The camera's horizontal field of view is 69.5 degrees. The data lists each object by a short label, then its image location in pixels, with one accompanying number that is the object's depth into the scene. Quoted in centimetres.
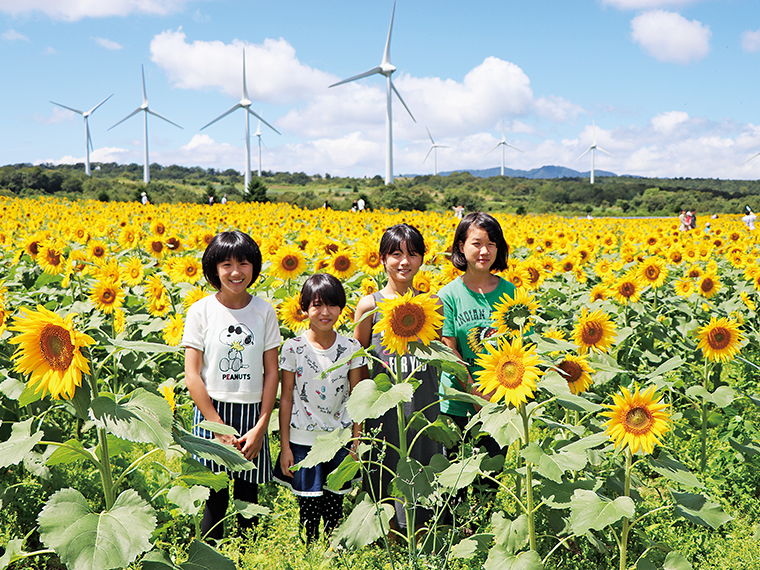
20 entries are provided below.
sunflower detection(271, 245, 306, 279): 507
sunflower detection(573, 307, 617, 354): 302
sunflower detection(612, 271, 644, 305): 487
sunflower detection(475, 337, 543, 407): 224
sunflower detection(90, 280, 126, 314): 501
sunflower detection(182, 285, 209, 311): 414
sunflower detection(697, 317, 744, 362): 354
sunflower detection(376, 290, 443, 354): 252
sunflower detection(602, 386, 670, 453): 219
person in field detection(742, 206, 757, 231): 1945
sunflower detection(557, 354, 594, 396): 289
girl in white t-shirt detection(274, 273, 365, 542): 331
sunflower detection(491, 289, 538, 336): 274
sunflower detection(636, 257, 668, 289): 569
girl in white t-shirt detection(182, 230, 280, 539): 323
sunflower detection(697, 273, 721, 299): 578
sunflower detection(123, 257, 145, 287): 573
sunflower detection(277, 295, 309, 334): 408
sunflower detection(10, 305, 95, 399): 177
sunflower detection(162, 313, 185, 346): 441
